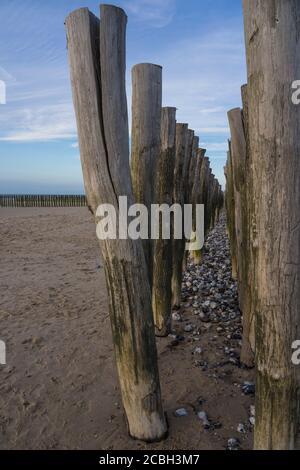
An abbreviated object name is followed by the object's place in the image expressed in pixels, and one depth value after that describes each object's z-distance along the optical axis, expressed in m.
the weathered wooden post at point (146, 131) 2.73
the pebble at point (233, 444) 2.33
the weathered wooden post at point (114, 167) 2.16
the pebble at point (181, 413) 2.61
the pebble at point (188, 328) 4.13
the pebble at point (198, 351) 3.61
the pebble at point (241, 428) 2.47
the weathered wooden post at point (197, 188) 7.52
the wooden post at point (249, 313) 2.92
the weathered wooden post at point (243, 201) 3.21
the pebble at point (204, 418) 2.52
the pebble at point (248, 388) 2.93
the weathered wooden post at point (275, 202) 1.62
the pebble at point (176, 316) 4.49
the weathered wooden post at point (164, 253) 3.87
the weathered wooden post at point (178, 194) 4.89
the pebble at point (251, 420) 2.55
